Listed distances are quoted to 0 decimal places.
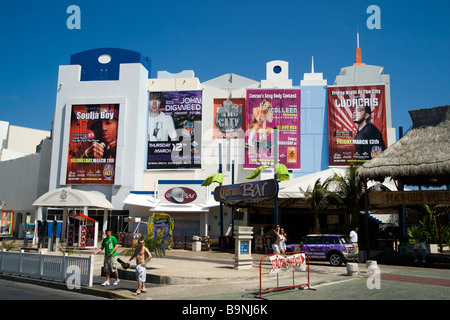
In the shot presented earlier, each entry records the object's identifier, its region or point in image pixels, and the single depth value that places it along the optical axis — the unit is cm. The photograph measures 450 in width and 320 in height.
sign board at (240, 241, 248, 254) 1651
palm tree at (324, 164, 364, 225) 2409
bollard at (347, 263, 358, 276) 1484
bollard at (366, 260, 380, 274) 1465
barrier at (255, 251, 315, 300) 1055
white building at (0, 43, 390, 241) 3975
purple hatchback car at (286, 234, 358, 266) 1881
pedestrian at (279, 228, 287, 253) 1722
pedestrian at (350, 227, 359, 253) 2109
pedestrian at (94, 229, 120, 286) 1273
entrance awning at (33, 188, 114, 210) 3062
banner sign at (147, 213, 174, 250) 2859
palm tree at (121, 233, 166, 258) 1544
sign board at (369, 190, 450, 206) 1930
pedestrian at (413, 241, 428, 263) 1947
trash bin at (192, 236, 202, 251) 2948
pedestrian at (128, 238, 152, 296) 1130
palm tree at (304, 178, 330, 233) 2602
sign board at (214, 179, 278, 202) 2419
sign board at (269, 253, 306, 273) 1055
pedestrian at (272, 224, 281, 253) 1703
